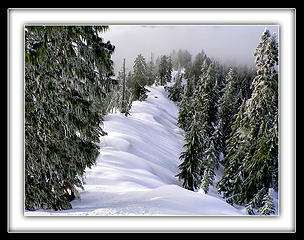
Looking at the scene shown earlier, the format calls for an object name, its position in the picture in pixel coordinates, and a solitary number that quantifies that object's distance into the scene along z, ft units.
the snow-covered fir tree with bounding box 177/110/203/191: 61.72
